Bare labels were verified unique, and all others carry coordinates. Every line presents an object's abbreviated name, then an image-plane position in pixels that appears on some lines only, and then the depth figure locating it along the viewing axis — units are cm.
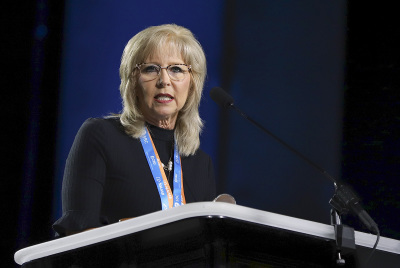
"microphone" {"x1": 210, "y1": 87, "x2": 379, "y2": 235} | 499
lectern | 486
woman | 536
